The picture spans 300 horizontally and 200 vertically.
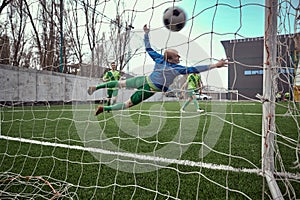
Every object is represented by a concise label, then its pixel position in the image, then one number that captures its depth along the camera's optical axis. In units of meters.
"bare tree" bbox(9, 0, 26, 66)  6.95
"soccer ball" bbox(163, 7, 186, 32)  1.88
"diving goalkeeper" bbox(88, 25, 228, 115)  1.80
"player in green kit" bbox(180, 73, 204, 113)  4.70
